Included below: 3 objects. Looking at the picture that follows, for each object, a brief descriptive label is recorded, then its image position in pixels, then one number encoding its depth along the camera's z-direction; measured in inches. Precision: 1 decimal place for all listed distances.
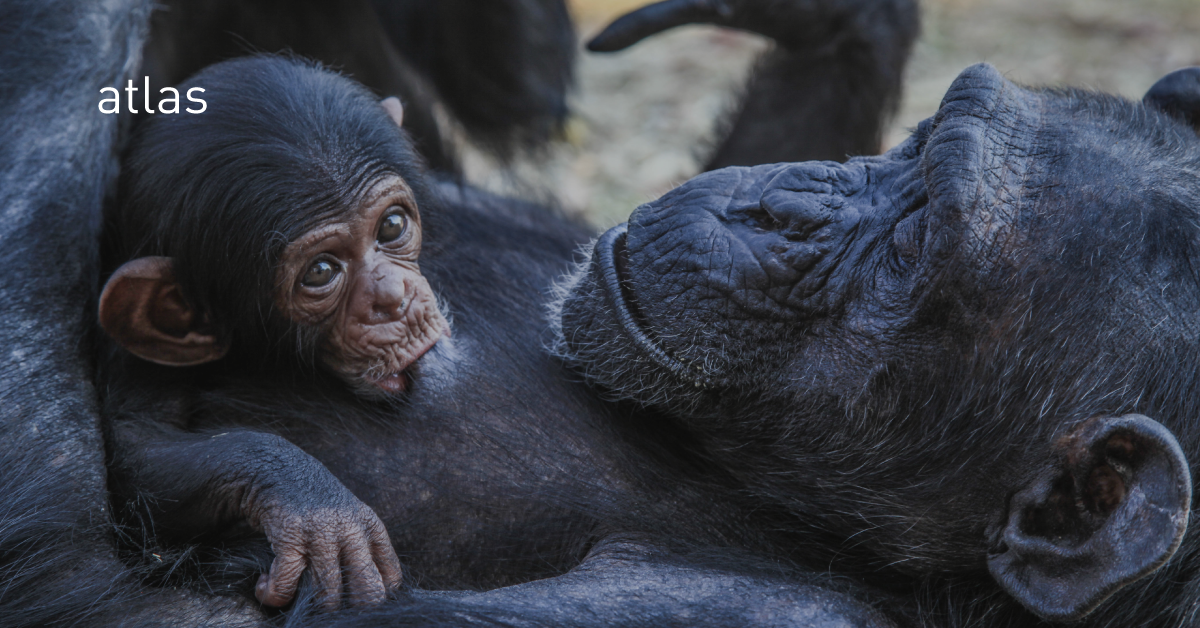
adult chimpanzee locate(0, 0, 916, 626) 161.0
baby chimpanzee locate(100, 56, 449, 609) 191.2
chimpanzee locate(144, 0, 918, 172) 273.3
